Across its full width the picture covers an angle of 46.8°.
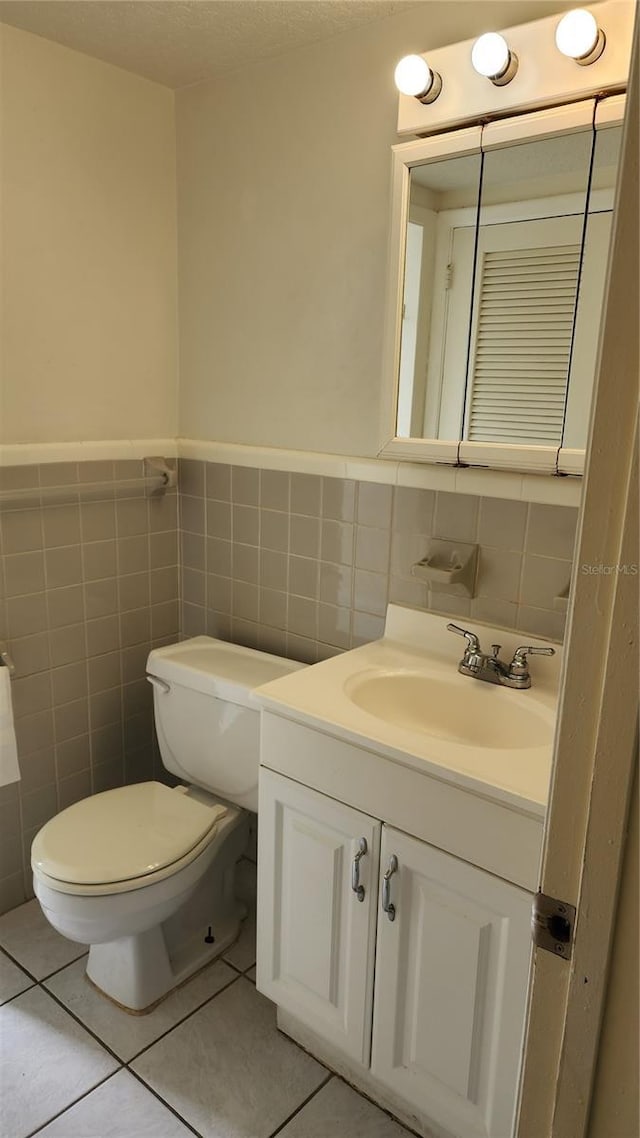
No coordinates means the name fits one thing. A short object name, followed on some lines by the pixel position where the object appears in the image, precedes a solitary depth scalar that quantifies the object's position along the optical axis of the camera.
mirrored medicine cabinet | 1.36
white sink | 1.23
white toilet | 1.58
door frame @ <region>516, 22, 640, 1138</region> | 0.53
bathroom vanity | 1.20
